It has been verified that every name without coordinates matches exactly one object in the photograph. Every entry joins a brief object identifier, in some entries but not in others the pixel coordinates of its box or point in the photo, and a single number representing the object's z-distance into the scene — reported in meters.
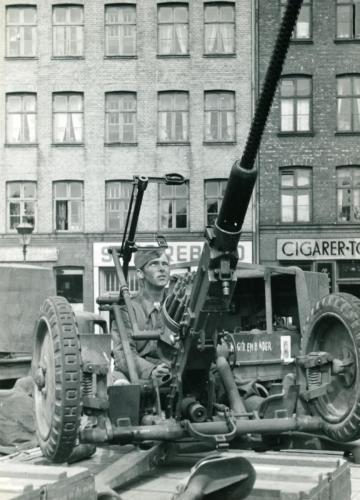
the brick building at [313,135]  30.73
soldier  7.59
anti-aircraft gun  6.00
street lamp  25.58
